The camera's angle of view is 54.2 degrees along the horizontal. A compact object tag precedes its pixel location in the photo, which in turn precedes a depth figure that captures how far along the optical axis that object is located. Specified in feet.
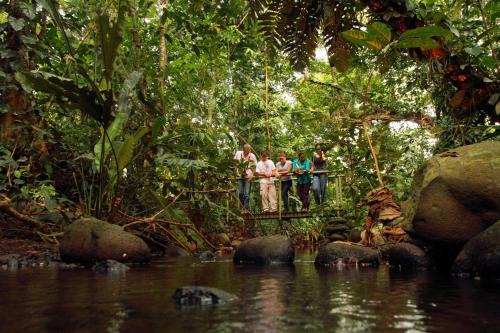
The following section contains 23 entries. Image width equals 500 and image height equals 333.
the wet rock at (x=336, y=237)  39.96
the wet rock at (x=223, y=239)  36.19
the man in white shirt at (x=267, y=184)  37.58
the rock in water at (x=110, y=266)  16.79
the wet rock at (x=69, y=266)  18.11
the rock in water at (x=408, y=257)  17.57
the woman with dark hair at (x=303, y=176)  37.04
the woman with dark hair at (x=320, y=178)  36.24
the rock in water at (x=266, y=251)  21.22
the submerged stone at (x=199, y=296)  9.16
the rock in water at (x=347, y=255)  19.25
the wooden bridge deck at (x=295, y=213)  36.83
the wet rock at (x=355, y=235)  35.37
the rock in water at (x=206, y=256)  23.20
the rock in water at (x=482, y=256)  13.62
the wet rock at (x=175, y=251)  26.12
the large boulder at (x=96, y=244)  19.11
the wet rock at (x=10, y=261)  18.39
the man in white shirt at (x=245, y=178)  36.20
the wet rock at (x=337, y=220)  40.75
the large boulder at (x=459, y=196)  15.64
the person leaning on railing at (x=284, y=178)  38.71
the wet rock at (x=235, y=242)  36.48
